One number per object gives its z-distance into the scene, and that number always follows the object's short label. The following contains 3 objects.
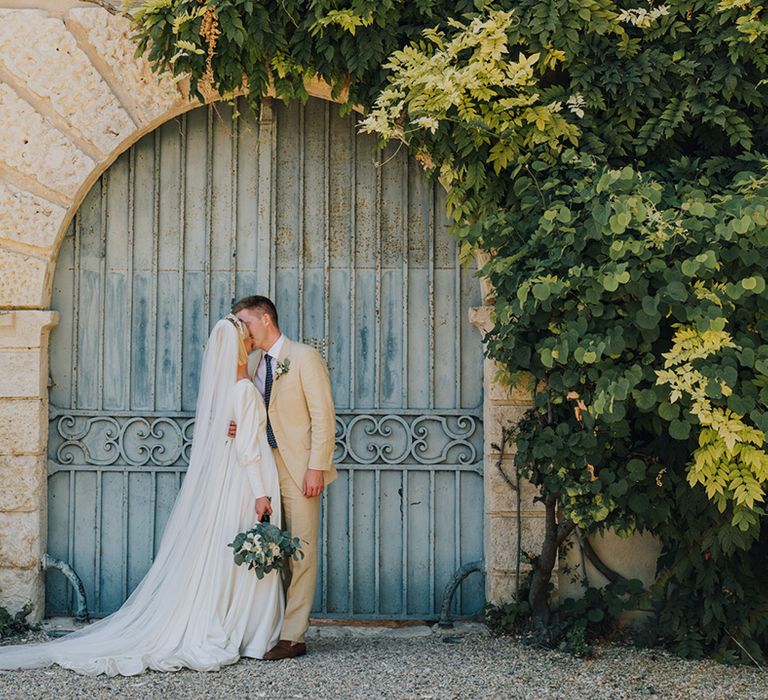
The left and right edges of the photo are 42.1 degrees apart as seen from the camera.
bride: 5.04
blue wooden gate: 6.00
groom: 5.20
